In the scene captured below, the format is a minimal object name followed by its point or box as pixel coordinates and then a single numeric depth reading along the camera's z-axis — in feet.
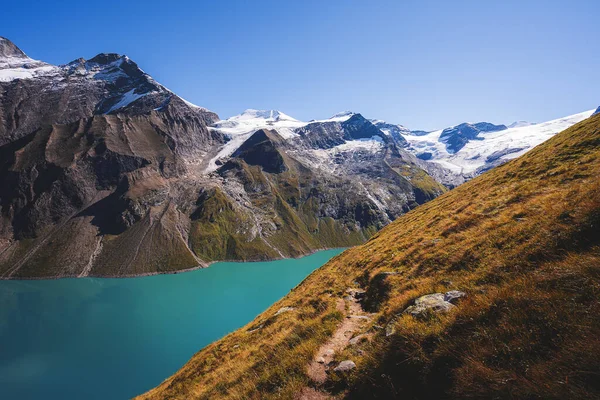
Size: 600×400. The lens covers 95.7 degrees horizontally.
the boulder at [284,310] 69.79
